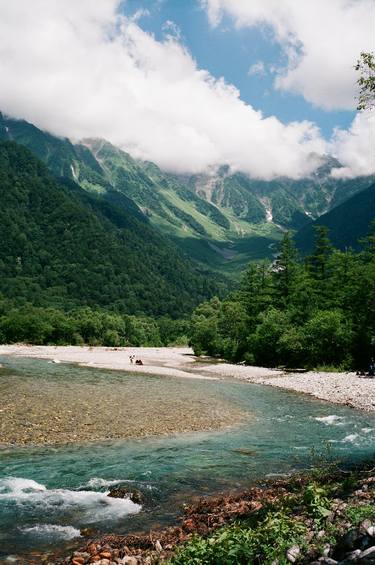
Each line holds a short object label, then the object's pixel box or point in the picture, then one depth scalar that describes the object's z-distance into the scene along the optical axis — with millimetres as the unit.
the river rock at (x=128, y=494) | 15688
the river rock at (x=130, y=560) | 10466
